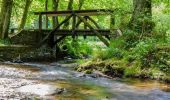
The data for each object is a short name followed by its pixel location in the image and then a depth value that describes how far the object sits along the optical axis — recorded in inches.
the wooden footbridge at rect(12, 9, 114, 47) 776.9
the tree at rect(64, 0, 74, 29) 1053.8
